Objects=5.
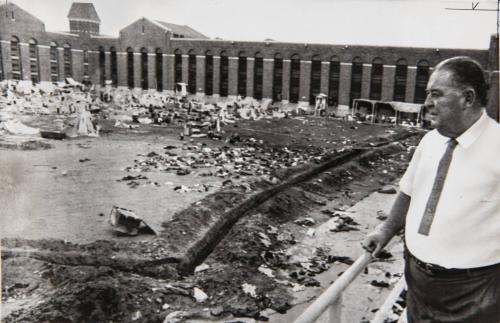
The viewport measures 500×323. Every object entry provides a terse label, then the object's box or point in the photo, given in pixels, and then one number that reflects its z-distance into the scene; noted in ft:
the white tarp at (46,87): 97.70
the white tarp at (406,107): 80.95
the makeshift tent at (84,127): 48.44
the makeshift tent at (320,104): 96.58
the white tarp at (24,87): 89.66
